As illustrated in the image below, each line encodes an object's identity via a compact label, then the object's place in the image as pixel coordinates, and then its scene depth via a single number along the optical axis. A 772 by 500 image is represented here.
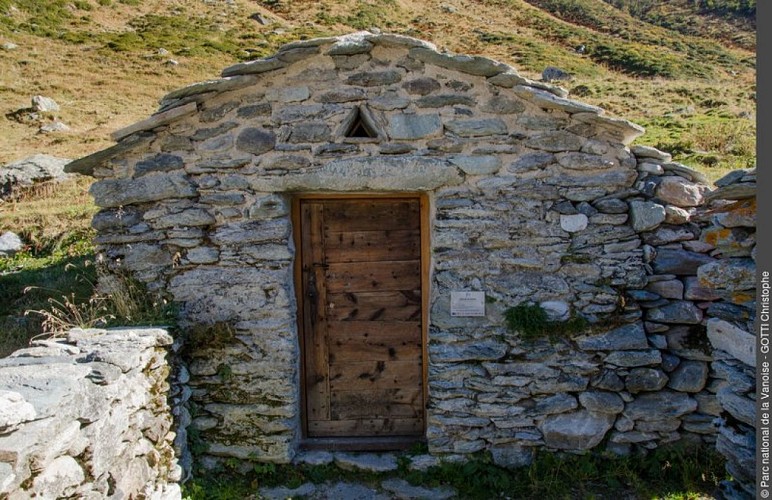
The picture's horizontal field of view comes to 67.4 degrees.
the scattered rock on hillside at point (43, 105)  17.31
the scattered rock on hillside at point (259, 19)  29.40
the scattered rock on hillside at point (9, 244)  8.62
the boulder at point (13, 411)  2.51
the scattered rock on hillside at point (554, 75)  19.41
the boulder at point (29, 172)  11.41
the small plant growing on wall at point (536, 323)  4.75
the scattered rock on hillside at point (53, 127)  16.09
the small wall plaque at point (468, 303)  4.82
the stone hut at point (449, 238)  4.78
